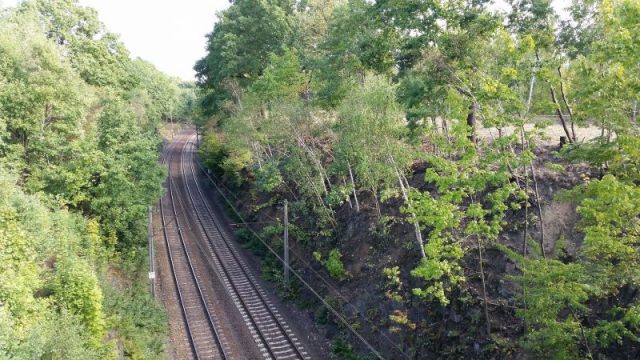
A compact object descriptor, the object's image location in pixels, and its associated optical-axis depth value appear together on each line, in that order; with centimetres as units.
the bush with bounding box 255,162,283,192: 2809
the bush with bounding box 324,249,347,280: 2380
